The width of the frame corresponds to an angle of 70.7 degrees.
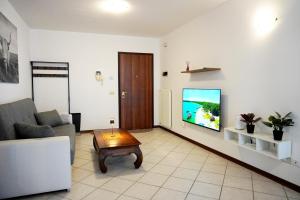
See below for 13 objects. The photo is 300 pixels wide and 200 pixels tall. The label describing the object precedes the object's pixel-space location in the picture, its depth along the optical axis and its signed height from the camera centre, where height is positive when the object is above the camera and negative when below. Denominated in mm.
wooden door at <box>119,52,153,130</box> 5449 -3
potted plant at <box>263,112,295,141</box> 2254 -347
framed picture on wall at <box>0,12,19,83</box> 2820 +564
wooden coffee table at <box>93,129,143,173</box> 2783 -748
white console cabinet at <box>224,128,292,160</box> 2291 -644
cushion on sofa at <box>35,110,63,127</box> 3557 -482
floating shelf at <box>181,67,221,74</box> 3404 +362
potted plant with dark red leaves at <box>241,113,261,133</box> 2656 -373
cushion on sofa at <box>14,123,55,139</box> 2273 -446
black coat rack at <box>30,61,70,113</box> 4746 +512
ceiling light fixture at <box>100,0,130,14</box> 3232 +1364
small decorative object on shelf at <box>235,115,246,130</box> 2855 -445
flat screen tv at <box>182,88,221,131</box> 3319 -279
